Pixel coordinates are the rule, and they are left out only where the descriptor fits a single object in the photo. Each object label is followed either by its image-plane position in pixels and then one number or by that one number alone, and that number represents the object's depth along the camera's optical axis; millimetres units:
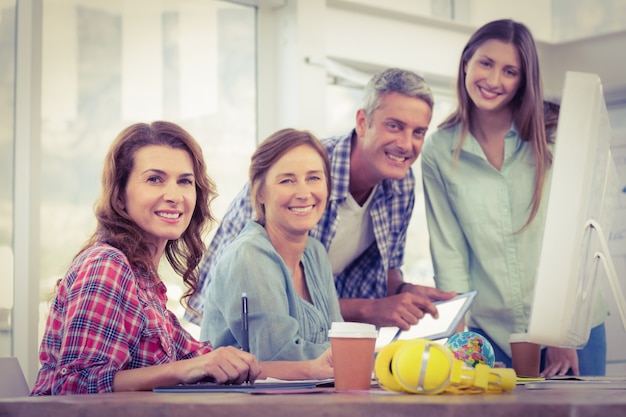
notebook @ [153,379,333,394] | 1924
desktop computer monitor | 1928
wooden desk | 1272
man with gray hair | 3138
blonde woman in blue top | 2647
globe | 2347
